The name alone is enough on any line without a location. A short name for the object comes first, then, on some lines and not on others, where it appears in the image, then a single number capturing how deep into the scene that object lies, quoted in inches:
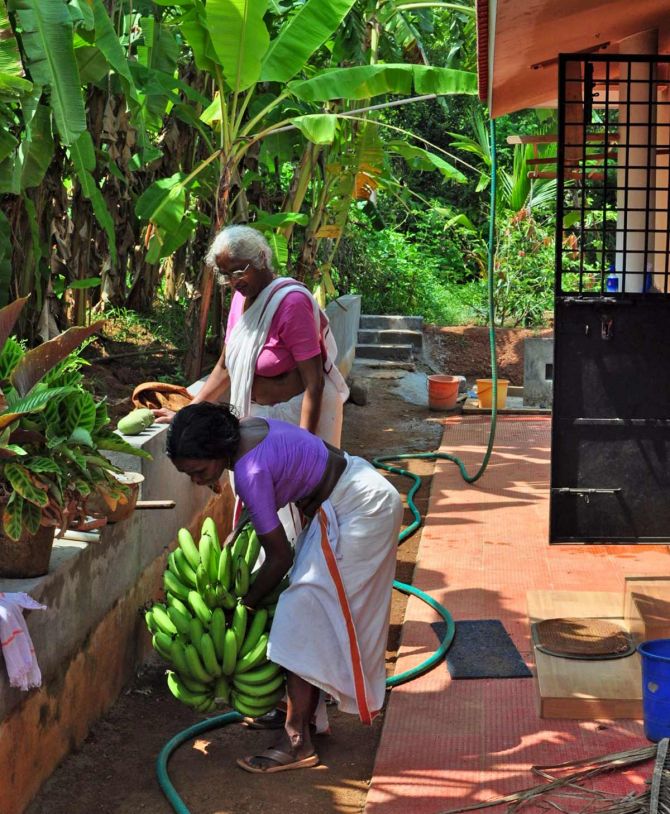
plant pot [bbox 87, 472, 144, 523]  184.1
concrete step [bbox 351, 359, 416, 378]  600.4
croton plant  152.8
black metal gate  192.1
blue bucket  157.6
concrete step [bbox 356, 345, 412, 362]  639.8
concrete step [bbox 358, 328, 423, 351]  656.4
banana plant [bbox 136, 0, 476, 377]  291.1
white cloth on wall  140.9
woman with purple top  155.3
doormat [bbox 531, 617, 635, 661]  192.2
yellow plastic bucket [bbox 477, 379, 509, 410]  505.7
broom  135.9
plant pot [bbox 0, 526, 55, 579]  158.2
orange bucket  521.0
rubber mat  201.7
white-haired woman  187.0
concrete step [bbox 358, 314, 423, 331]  671.1
